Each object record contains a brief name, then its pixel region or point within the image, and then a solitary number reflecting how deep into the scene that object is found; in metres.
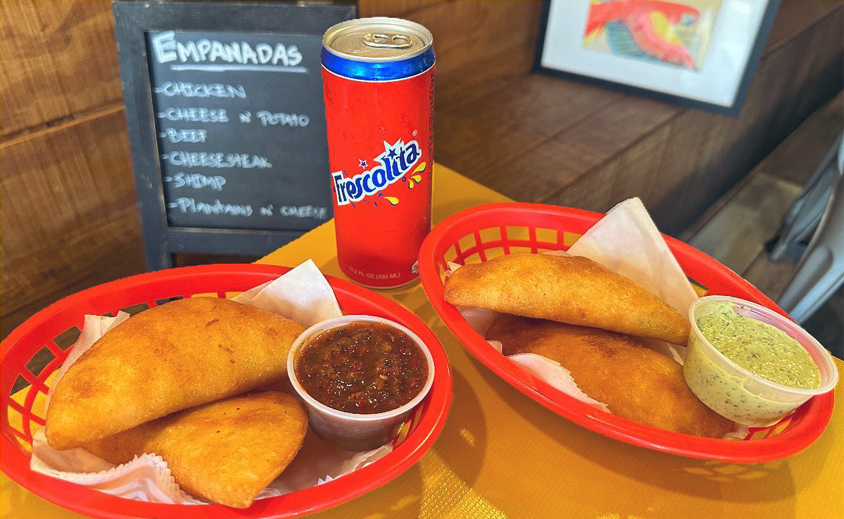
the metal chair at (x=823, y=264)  0.80
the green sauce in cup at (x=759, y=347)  0.32
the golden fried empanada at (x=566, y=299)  0.36
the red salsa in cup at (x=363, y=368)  0.31
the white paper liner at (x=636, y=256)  0.39
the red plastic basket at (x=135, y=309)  0.27
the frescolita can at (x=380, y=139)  0.34
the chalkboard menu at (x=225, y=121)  0.49
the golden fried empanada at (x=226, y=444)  0.27
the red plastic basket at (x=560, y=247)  0.30
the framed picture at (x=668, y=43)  0.81
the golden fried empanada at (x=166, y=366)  0.29
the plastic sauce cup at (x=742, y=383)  0.31
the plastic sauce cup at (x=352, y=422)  0.30
